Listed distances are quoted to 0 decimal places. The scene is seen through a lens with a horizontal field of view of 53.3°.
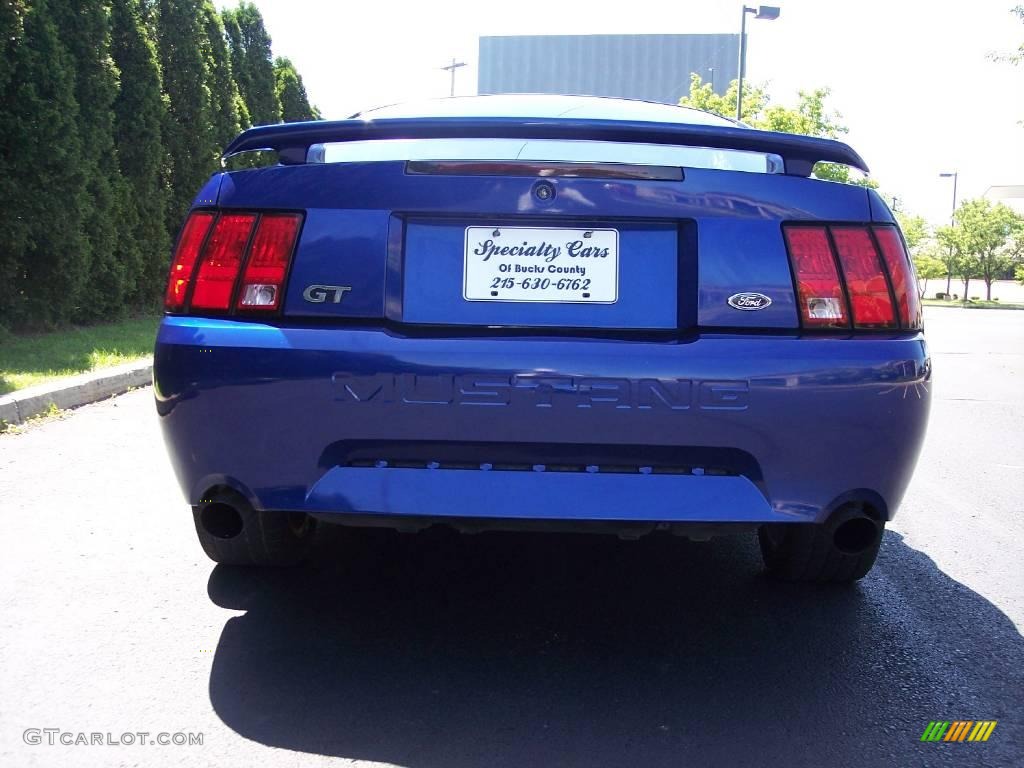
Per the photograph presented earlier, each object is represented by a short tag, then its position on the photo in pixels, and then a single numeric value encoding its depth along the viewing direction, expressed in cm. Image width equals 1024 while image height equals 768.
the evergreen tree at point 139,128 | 1309
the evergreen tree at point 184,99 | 1500
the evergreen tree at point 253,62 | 2033
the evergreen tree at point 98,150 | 1115
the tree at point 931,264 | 6456
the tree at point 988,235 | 6141
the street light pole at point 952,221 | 6258
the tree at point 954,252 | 6169
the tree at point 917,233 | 7088
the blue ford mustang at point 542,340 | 250
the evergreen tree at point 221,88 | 1683
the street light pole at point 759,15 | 2923
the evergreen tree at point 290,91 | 2480
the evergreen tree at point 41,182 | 978
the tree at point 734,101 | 3912
